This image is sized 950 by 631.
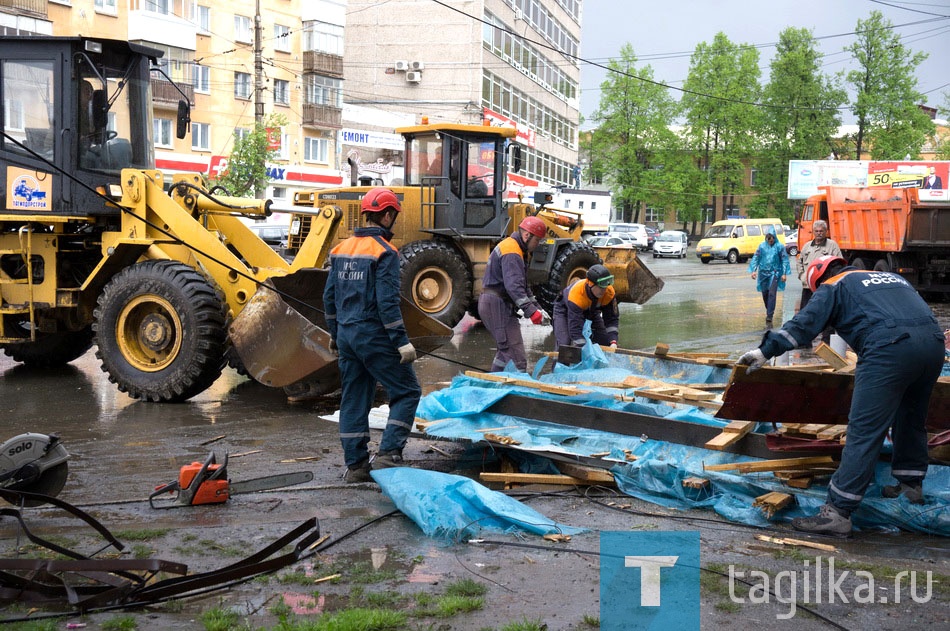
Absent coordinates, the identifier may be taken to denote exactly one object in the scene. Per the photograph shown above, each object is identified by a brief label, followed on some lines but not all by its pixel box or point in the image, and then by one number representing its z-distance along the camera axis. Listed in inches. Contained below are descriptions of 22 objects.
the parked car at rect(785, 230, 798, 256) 1659.7
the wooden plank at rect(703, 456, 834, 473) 213.9
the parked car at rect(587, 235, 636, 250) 1531.5
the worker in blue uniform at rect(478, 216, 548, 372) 338.6
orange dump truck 745.6
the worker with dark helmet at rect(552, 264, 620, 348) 357.8
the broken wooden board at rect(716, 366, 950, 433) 209.9
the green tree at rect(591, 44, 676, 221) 2519.7
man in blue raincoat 637.3
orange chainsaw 215.8
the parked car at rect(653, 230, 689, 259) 1809.8
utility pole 1123.3
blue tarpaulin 205.3
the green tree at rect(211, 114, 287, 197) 1206.3
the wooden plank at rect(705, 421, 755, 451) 218.1
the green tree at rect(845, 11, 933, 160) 2256.4
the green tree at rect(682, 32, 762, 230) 2405.3
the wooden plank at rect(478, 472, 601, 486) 231.9
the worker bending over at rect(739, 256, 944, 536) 195.2
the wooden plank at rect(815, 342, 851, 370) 268.1
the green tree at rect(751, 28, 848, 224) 2373.3
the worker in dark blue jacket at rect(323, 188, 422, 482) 239.9
